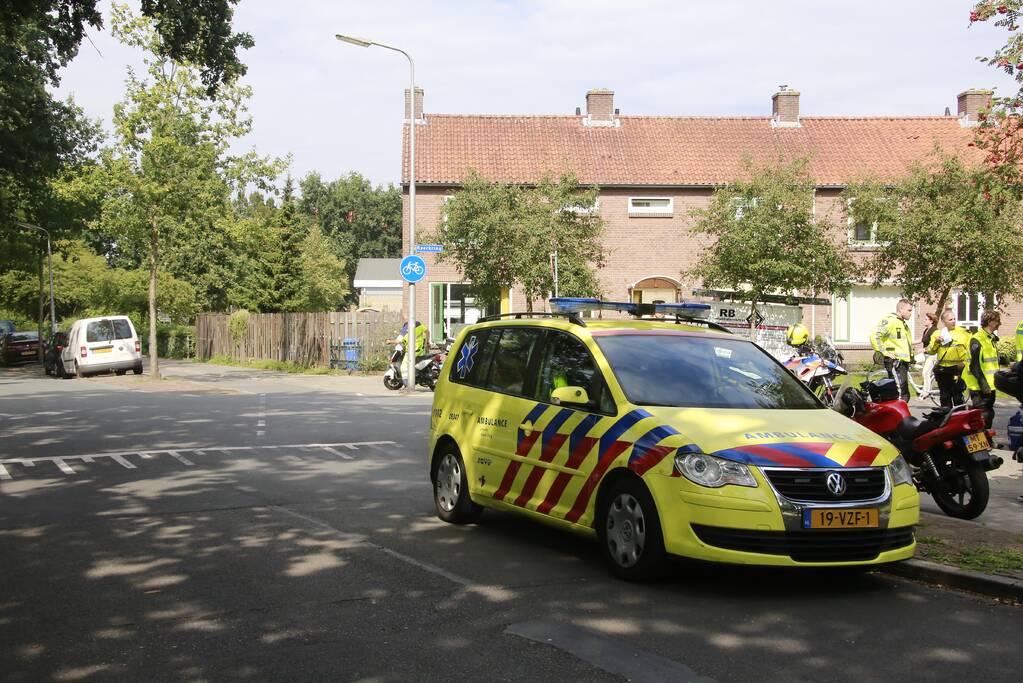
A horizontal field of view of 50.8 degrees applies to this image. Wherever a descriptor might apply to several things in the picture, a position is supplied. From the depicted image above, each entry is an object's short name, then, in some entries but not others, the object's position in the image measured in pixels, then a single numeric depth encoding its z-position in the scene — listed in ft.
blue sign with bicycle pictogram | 80.84
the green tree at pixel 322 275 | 218.18
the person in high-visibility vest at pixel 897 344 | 52.16
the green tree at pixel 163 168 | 94.63
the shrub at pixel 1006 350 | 92.90
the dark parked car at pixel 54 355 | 110.73
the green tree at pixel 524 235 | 96.94
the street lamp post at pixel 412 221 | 81.46
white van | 104.42
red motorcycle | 28.12
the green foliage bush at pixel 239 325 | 140.77
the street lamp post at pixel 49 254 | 148.13
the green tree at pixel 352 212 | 322.75
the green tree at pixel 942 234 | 85.97
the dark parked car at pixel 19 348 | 146.61
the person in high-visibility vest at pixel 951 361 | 47.26
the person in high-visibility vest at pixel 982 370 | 44.47
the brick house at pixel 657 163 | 124.77
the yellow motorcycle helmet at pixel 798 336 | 49.75
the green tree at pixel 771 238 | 95.14
